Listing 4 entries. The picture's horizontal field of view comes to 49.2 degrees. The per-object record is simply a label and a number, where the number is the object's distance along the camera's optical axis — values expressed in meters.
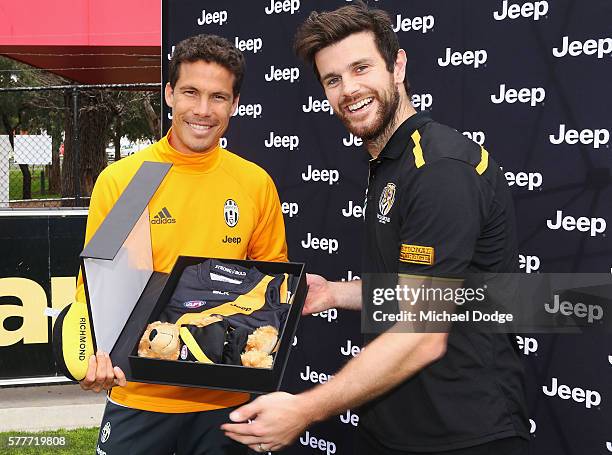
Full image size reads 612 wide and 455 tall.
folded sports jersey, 1.91
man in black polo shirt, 1.74
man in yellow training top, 2.39
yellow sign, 5.81
